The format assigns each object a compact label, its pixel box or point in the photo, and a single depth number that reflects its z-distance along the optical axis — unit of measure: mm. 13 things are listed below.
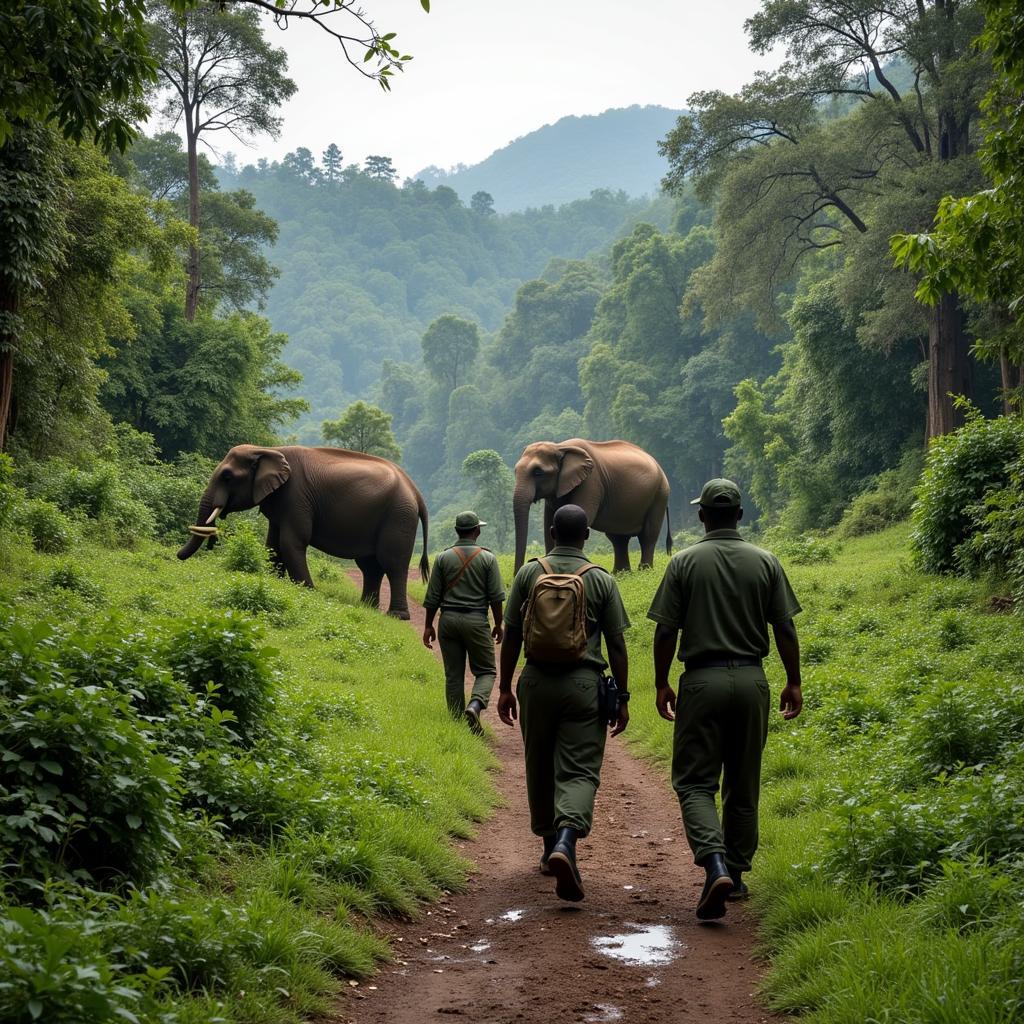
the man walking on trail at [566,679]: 6250
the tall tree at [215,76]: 31188
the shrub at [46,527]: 15109
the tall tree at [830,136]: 24562
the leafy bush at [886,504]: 27000
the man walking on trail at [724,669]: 5969
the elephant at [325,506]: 18391
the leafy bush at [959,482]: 13945
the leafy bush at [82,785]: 4621
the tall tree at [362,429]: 47344
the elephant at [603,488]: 21531
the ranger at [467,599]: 10227
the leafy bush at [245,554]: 16938
